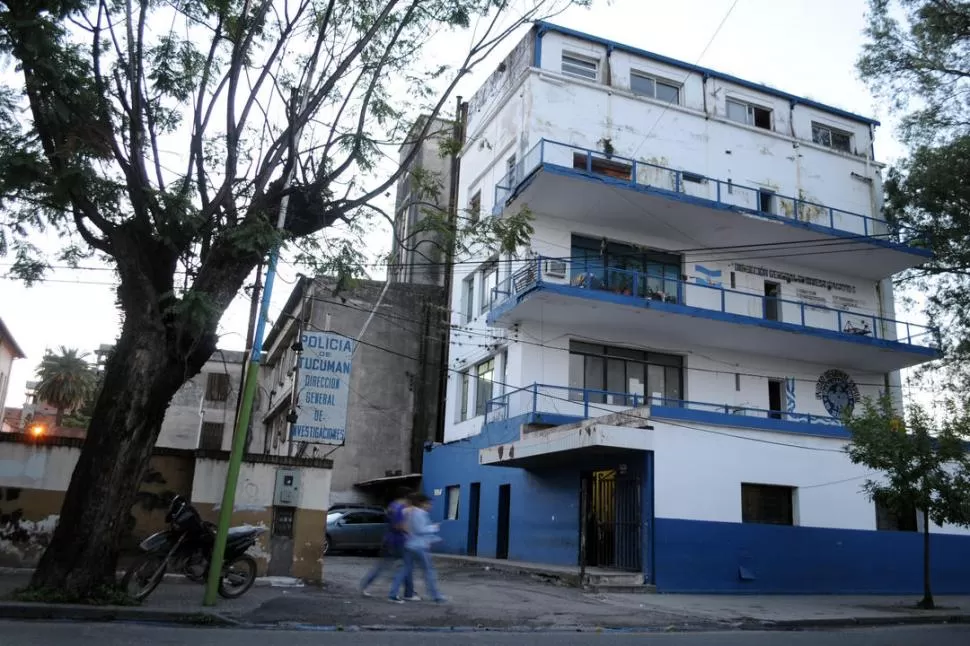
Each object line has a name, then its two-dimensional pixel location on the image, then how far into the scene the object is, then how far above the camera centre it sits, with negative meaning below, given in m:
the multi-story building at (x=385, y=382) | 29.36 +5.16
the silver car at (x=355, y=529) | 22.80 -0.25
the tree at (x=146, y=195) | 9.74 +4.13
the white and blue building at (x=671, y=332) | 18.02 +6.00
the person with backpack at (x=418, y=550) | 11.56 -0.38
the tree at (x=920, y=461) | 14.98 +1.63
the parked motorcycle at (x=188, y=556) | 10.29 -0.58
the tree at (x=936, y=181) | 24.33 +11.75
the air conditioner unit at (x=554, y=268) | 22.89 +7.30
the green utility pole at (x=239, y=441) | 10.07 +0.92
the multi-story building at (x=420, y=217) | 32.03 +12.21
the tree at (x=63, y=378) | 51.34 +7.89
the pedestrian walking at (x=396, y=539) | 11.78 -0.24
